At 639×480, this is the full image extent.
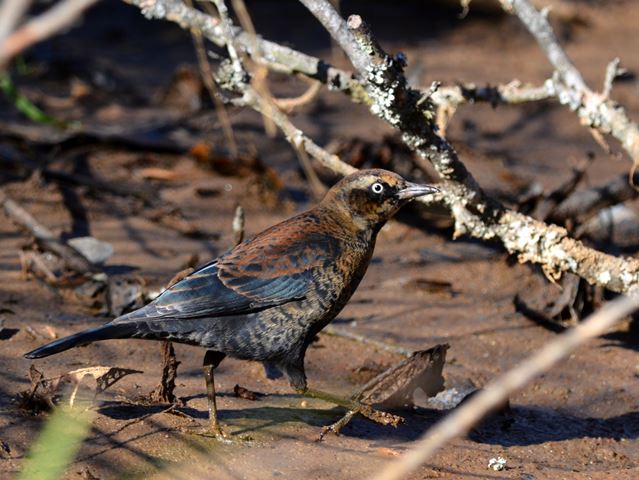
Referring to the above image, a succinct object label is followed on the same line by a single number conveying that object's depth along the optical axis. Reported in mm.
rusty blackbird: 8594
